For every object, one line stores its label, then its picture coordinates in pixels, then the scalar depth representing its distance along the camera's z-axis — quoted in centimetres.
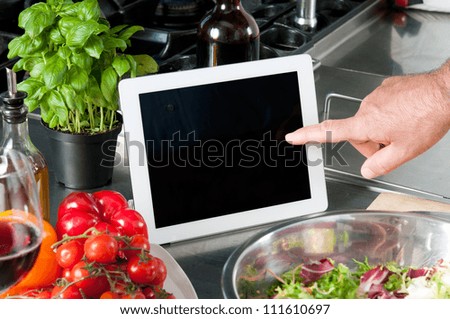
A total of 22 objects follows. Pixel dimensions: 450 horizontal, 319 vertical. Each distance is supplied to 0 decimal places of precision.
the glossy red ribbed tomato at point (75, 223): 141
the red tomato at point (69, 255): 133
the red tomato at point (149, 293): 132
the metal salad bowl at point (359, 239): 143
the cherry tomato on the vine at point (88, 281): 130
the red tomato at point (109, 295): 128
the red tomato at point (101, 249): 131
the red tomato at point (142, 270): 131
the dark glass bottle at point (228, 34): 166
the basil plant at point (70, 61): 152
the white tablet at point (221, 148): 149
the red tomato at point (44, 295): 130
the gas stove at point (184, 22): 203
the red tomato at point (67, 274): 131
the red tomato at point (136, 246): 134
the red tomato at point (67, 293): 129
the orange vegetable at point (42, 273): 136
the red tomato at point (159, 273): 133
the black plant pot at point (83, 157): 157
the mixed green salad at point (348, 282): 138
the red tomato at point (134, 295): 129
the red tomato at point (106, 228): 135
